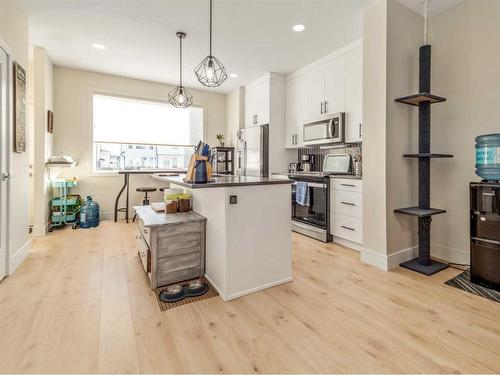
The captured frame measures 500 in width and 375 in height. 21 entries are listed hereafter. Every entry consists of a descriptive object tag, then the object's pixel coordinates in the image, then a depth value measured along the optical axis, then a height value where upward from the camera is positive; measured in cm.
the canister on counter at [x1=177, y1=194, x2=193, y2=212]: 262 -18
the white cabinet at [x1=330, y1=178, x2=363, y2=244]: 317 -30
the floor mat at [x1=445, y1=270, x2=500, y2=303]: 206 -86
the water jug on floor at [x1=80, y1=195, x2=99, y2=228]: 437 -50
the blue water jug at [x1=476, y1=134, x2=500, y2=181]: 220 +26
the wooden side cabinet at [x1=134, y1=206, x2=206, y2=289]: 215 -54
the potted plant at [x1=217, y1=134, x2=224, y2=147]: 595 +109
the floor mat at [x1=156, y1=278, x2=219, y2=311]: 192 -89
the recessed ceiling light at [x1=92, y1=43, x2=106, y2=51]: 373 +203
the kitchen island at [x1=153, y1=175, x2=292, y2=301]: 201 -40
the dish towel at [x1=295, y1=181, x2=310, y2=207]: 379 -12
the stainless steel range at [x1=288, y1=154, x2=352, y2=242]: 357 -17
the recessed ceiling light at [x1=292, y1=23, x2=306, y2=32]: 319 +198
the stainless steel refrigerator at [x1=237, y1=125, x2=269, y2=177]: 483 +67
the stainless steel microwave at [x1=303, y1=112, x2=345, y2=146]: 372 +85
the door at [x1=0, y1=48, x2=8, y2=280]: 235 +24
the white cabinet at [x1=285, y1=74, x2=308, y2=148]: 448 +137
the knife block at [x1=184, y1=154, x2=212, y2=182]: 209 +15
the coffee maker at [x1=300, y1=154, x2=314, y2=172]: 459 +42
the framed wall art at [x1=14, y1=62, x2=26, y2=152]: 264 +82
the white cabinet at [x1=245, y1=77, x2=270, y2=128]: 486 +165
